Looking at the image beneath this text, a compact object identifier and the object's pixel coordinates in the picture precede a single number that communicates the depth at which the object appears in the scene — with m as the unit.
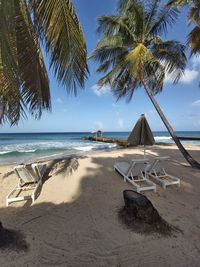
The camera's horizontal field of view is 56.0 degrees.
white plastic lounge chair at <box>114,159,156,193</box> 5.07
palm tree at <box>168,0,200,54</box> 6.42
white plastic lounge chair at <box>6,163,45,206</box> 4.99
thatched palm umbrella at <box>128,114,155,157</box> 6.54
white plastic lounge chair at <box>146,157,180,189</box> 5.39
